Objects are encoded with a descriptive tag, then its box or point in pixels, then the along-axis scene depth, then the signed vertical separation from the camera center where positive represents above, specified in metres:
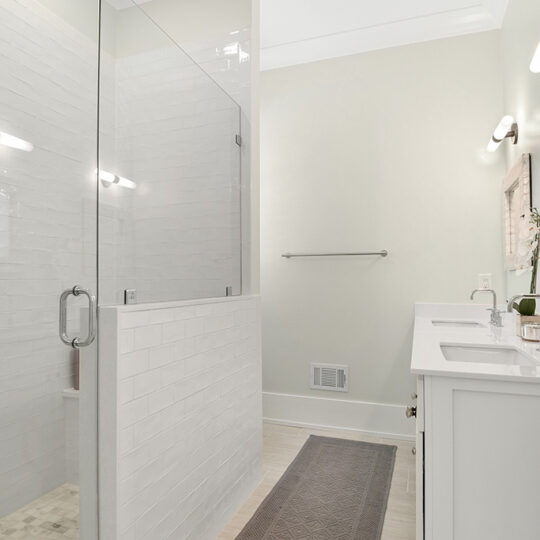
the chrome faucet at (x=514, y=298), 1.40 -0.07
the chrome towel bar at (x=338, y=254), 2.85 +0.16
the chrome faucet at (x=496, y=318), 2.02 -0.19
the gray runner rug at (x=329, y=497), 1.76 -1.02
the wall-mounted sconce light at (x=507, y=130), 2.24 +0.78
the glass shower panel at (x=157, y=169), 1.28 +0.38
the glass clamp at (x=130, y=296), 1.29 -0.05
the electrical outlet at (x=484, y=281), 2.63 -0.02
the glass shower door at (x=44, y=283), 1.00 -0.01
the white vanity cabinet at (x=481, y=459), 1.06 -0.45
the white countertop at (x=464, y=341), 1.10 -0.23
